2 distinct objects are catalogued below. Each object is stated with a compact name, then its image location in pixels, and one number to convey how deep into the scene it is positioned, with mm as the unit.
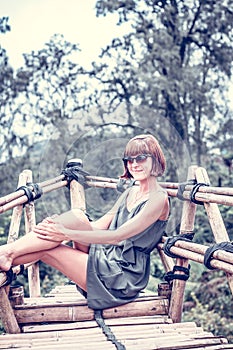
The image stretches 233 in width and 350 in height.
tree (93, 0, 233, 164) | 5676
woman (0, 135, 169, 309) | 1682
